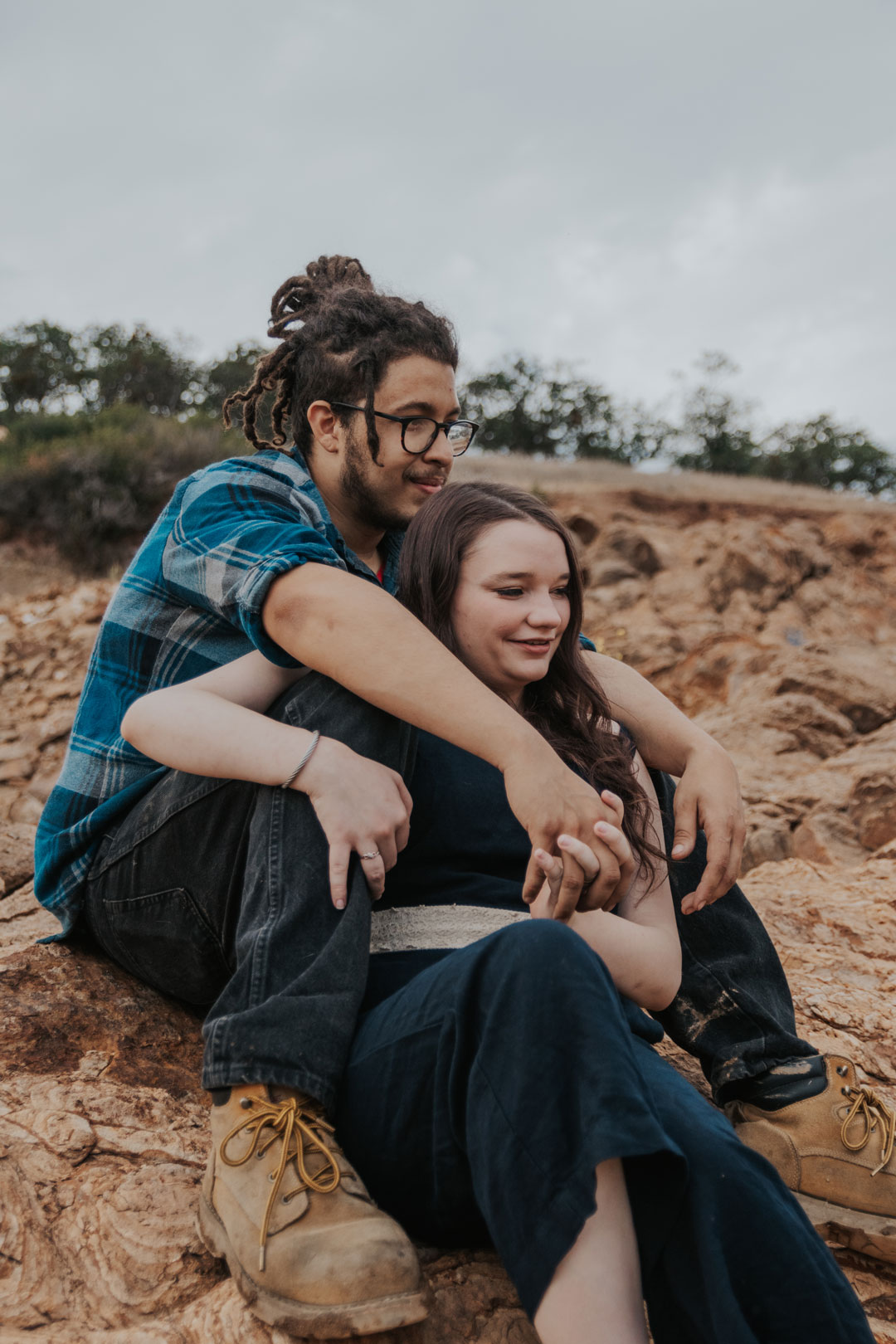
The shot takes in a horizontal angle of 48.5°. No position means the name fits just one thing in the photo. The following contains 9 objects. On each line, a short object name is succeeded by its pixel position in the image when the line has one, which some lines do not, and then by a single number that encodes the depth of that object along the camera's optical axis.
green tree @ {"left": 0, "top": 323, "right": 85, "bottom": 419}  21.78
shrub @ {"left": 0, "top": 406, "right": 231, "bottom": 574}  12.66
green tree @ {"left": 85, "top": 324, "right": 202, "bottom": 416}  22.03
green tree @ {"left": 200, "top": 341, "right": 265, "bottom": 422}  22.17
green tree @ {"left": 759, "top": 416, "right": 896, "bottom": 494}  22.52
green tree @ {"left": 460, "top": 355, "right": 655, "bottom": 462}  24.22
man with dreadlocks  1.39
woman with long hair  1.22
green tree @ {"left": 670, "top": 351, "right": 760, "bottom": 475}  22.55
